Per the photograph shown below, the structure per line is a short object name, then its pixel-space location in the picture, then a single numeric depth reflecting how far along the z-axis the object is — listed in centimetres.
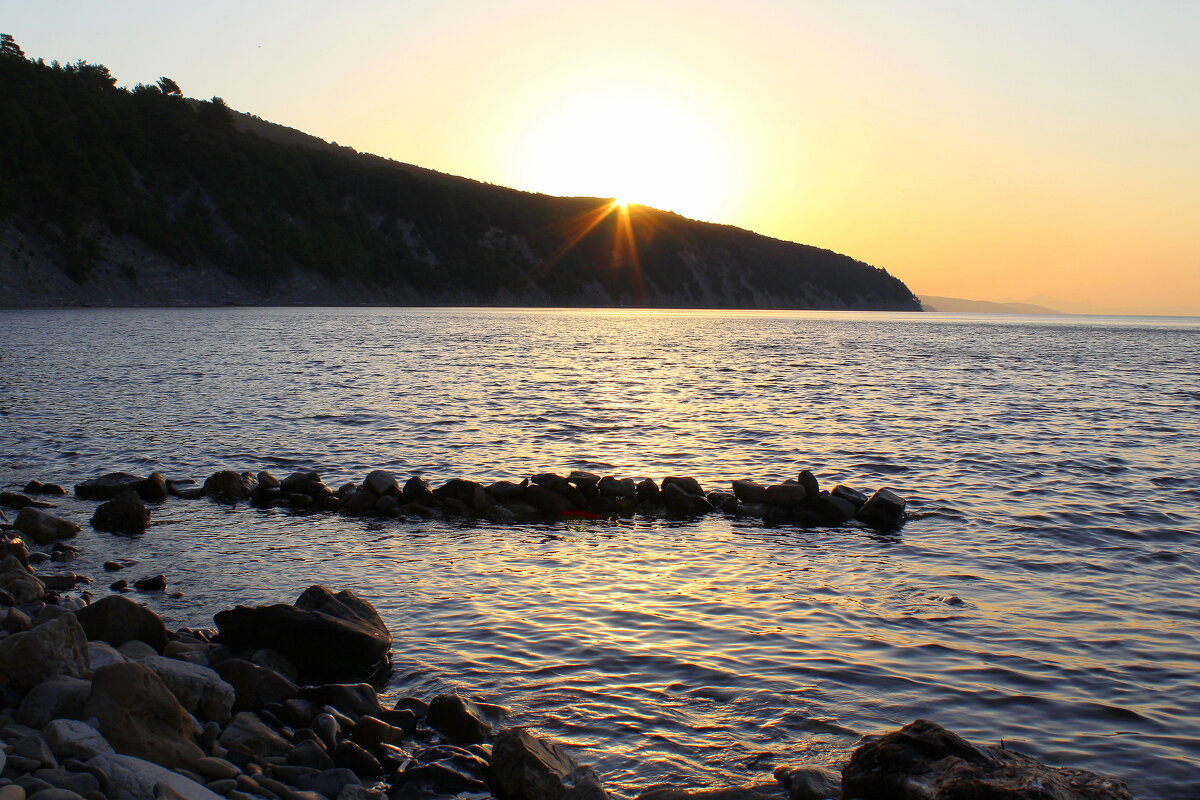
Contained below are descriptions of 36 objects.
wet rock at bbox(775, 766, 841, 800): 746
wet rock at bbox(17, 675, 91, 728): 709
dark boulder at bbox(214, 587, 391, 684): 993
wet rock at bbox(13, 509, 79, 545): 1507
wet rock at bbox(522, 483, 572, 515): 1834
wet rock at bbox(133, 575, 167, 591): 1270
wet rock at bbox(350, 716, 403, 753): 820
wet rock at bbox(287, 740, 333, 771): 747
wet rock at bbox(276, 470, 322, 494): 1892
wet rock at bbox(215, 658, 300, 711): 878
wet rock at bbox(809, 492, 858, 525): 1825
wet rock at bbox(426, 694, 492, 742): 850
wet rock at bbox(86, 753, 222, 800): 592
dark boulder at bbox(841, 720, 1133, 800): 676
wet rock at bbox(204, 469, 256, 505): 1877
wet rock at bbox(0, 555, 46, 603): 1077
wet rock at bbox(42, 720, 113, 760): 628
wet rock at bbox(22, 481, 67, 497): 1886
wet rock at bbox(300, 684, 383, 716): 882
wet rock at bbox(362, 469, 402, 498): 1831
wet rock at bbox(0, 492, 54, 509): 1733
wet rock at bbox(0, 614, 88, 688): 765
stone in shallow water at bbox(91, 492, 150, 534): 1603
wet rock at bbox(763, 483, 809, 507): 1859
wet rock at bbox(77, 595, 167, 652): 952
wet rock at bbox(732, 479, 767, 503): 1897
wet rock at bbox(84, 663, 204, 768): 685
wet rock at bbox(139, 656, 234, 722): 809
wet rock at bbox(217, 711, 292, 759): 752
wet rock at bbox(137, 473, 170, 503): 1833
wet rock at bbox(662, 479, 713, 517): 1862
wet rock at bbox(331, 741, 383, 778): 766
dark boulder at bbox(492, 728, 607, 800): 725
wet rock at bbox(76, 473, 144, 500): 1858
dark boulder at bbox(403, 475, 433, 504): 1827
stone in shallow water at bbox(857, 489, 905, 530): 1766
